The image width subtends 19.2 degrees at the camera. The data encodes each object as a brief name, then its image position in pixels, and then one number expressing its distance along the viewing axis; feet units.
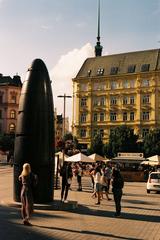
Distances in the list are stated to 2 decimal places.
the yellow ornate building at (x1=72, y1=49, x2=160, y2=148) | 300.81
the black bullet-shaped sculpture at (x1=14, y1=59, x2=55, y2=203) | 53.47
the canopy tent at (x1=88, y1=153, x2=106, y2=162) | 144.32
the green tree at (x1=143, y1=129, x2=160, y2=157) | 251.80
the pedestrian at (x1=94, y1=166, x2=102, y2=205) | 64.82
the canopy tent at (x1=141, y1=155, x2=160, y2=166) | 153.38
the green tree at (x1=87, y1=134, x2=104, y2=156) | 278.77
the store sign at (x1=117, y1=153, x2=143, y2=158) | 169.82
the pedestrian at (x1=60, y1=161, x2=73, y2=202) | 60.14
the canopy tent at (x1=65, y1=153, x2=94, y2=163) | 109.19
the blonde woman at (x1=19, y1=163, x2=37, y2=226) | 40.96
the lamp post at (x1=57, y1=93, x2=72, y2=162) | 138.48
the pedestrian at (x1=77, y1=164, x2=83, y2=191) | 92.81
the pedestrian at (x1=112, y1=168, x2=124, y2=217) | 51.49
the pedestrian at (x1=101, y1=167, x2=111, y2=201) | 72.48
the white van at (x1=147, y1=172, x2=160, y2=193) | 95.50
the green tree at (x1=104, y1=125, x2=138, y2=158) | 264.11
